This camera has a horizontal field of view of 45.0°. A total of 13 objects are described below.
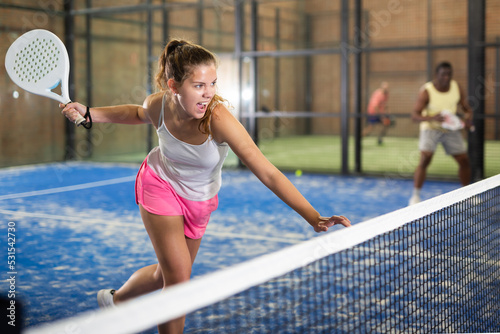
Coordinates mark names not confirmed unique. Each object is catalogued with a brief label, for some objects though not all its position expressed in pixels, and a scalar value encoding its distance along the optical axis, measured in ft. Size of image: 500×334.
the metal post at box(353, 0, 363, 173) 32.55
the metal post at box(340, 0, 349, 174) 32.32
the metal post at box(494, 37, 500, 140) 51.84
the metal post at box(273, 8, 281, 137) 57.57
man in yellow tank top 21.99
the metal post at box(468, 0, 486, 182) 28.71
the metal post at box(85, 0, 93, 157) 41.20
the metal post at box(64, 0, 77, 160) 40.78
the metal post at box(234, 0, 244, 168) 35.14
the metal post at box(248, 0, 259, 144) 35.40
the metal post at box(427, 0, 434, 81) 51.95
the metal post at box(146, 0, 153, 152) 38.40
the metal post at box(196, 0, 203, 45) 45.47
